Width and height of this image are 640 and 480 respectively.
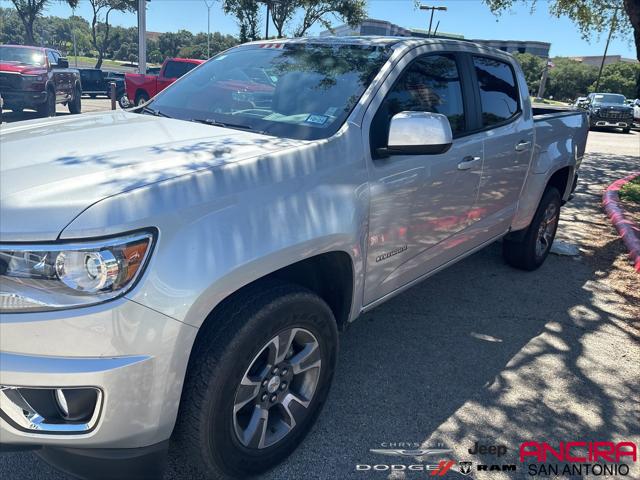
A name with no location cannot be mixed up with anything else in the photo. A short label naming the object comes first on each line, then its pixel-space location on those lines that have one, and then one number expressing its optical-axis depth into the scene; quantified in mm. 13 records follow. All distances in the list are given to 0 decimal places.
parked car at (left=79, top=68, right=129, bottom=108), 23648
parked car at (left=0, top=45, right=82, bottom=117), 13000
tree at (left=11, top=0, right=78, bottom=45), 33969
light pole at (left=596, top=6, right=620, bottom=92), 13211
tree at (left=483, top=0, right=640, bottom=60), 10891
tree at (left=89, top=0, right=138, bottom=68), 41562
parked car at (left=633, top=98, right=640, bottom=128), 27547
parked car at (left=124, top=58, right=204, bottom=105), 16734
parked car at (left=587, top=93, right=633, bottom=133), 23000
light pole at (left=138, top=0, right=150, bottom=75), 16417
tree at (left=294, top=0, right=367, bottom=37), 27250
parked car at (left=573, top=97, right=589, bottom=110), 25392
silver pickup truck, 1698
